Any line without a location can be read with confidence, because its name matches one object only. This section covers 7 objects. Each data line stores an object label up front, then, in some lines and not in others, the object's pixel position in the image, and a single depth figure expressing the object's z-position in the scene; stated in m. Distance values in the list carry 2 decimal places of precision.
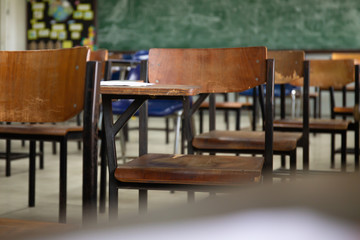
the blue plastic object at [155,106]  3.49
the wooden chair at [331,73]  3.37
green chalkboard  7.93
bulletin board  9.08
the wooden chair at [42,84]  1.37
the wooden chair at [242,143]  2.07
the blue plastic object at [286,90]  5.19
